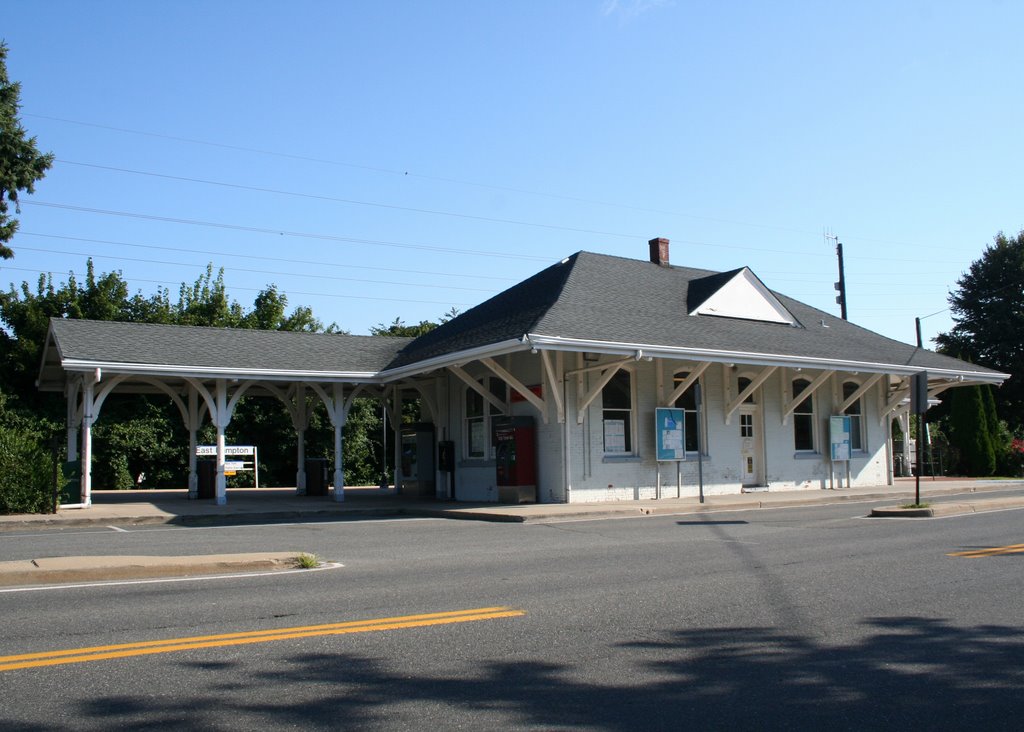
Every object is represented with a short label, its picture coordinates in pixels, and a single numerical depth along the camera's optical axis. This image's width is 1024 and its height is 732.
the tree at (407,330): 49.72
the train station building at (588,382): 20.38
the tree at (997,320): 48.66
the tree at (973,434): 34.88
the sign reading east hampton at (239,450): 32.45
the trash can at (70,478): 19.86
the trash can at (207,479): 25.22
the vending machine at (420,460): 25.61
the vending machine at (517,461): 20.61
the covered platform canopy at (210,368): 20.50
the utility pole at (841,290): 40.11
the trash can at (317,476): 26.62
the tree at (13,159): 30.12
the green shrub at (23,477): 18.09
